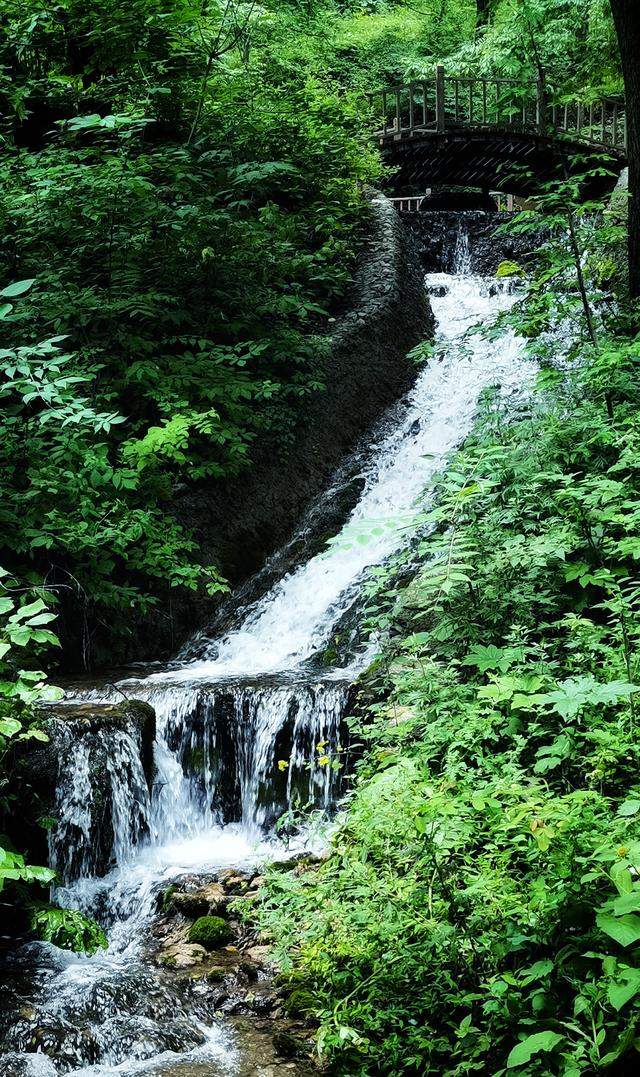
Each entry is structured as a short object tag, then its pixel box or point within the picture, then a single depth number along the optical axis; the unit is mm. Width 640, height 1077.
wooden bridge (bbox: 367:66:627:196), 17031
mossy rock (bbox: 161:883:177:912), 5413
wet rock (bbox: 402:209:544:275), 14664
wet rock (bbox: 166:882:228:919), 5312
